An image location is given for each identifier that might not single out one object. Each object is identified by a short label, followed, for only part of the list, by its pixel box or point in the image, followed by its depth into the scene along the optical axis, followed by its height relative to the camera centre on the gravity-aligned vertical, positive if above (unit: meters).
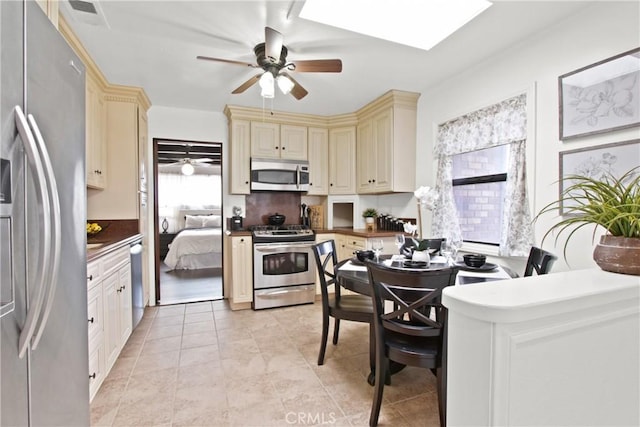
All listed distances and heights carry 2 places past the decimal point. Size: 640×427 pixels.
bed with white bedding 5.75 -0.78
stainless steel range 3.69 -0.71
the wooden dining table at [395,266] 1.84 -0.40
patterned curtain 2.48 +0.59
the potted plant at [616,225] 0.99 -0.05
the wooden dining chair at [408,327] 1.56 -0.64
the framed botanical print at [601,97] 1.82 +0.72
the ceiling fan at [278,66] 2.23 +1.08
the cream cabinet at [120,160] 3.19 +0.52
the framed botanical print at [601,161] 1.83 +0.32
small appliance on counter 4.06 -0.15
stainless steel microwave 3.99 +0.46
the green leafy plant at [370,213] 4.42 -0.05
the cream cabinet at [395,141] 3.62 +0.83
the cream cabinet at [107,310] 1.90 -0.73
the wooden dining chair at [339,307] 2.21 -0.72
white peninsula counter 0.72 -0.36
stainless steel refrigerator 0.85 -0.05
